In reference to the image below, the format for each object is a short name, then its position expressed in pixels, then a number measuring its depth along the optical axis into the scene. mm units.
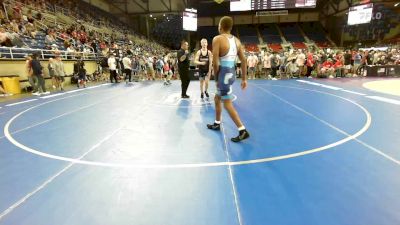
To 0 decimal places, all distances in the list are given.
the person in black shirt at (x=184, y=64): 8117
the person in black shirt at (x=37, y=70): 10278
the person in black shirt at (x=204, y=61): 7432
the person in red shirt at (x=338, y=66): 15609
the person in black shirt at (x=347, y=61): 16359
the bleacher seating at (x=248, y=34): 38969
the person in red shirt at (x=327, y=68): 15359
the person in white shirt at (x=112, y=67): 14242
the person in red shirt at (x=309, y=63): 15092
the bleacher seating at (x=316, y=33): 37106
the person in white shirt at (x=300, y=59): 14903
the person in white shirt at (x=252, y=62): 15203
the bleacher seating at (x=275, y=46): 36531
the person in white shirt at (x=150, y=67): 17234
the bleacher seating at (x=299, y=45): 36594
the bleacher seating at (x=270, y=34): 39062
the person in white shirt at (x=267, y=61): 15625
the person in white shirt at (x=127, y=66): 14029
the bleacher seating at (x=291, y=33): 38875
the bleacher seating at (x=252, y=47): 36119
